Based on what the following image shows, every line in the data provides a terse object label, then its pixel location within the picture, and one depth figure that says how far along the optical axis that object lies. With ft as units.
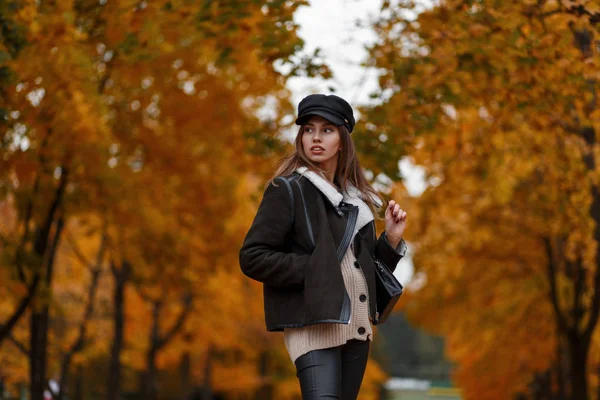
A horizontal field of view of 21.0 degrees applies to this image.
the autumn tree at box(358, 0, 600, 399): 45.38
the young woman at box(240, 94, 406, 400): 20.48
